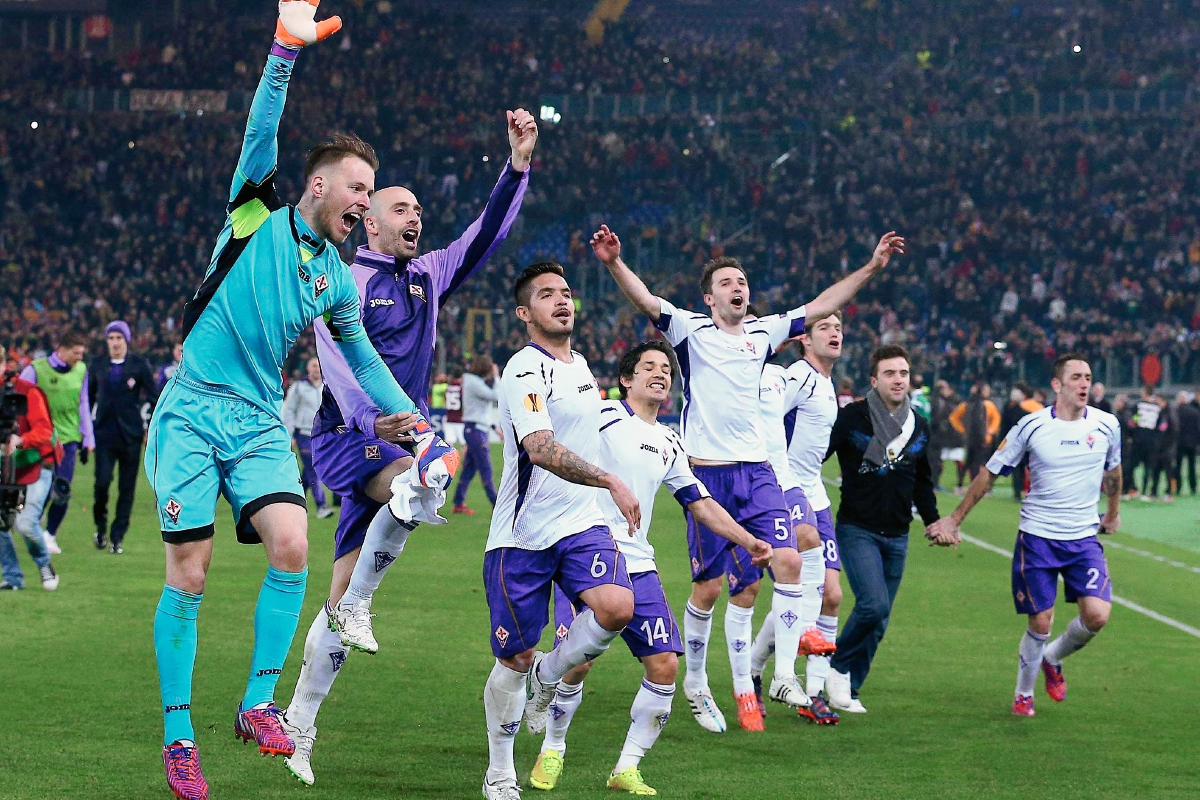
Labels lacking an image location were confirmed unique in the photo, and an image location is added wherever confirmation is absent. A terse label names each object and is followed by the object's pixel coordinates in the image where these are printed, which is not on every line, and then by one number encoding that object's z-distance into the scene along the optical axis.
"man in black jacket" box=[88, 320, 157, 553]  14.99
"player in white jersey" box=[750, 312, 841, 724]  9.19
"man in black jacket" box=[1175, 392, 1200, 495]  27.88
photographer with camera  12.12
